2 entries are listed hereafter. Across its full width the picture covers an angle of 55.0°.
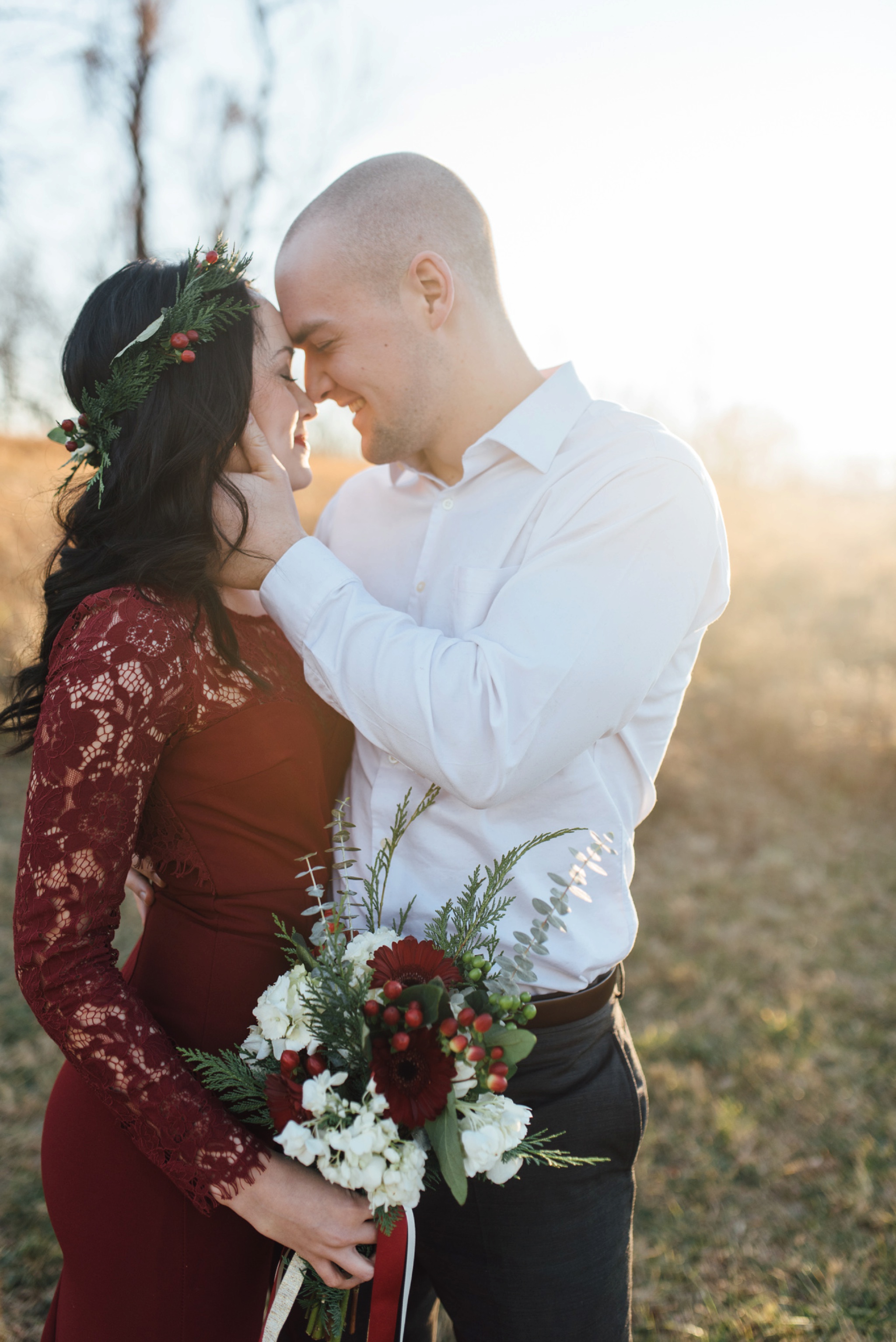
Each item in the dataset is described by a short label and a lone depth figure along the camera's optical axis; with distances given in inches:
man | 59.2
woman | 56.4
